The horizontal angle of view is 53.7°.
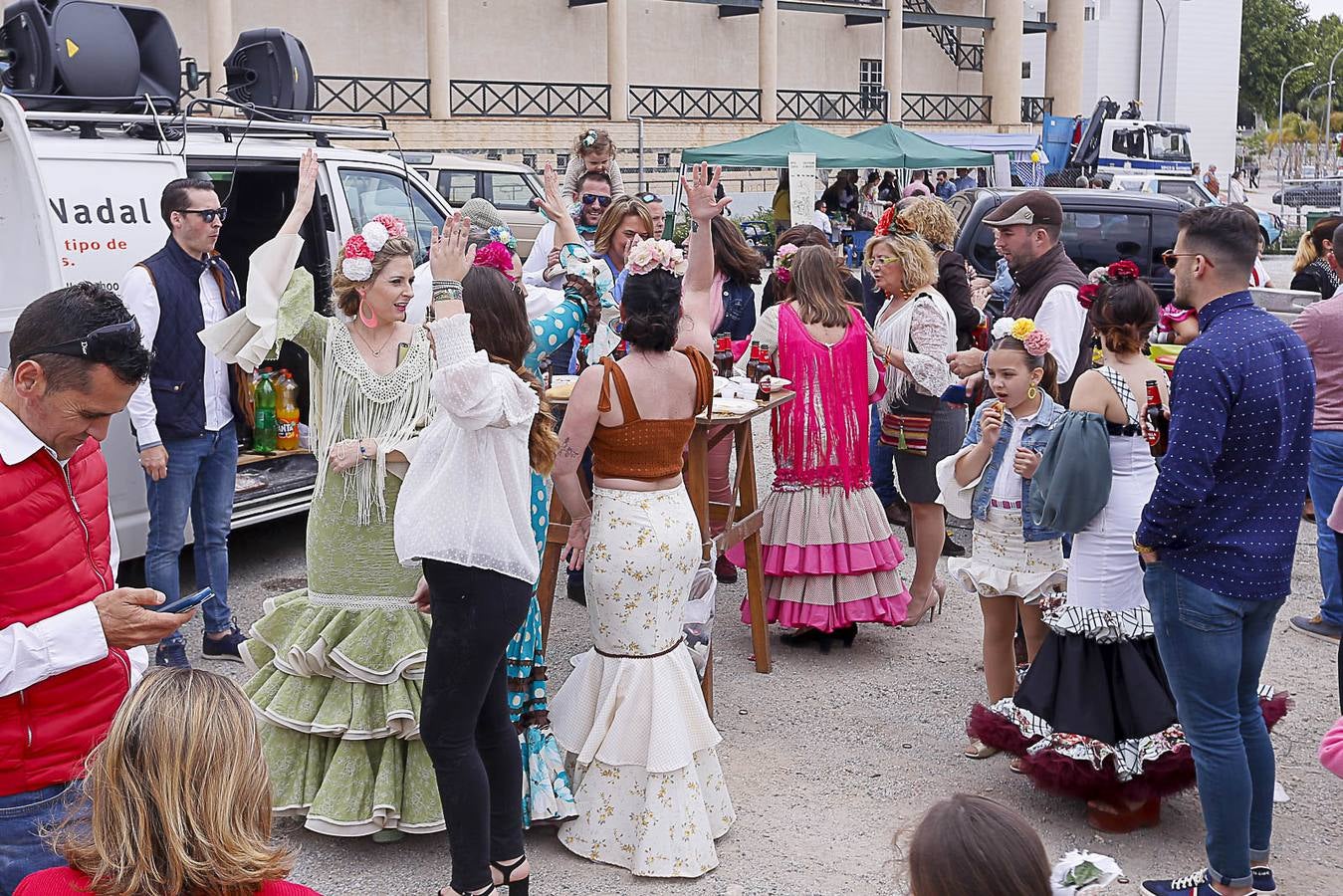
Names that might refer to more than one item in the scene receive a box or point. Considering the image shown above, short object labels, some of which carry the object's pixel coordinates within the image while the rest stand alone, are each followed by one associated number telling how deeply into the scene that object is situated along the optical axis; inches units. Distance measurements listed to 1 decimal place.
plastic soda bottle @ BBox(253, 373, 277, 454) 277.9
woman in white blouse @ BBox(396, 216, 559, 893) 134.4
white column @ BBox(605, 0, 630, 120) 1200.8
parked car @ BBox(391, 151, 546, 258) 640.4
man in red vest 101.7
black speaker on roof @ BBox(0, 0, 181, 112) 238.5
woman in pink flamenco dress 232.8
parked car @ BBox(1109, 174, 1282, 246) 816.9
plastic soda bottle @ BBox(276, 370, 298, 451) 279.0
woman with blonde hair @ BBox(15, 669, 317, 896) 77.9
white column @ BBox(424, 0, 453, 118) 1098.1
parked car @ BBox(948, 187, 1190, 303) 511.8
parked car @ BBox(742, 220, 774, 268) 936.3
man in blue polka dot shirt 137.1
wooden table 203.2
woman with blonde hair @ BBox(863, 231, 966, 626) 250.5
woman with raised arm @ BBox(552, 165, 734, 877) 163.6
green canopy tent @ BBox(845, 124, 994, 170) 731.4
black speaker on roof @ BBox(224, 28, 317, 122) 298.5
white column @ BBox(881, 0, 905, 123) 1438.2
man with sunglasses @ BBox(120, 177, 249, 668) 211.0
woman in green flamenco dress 160.7
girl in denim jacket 188.7
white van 215.8
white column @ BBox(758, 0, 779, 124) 1328.7
